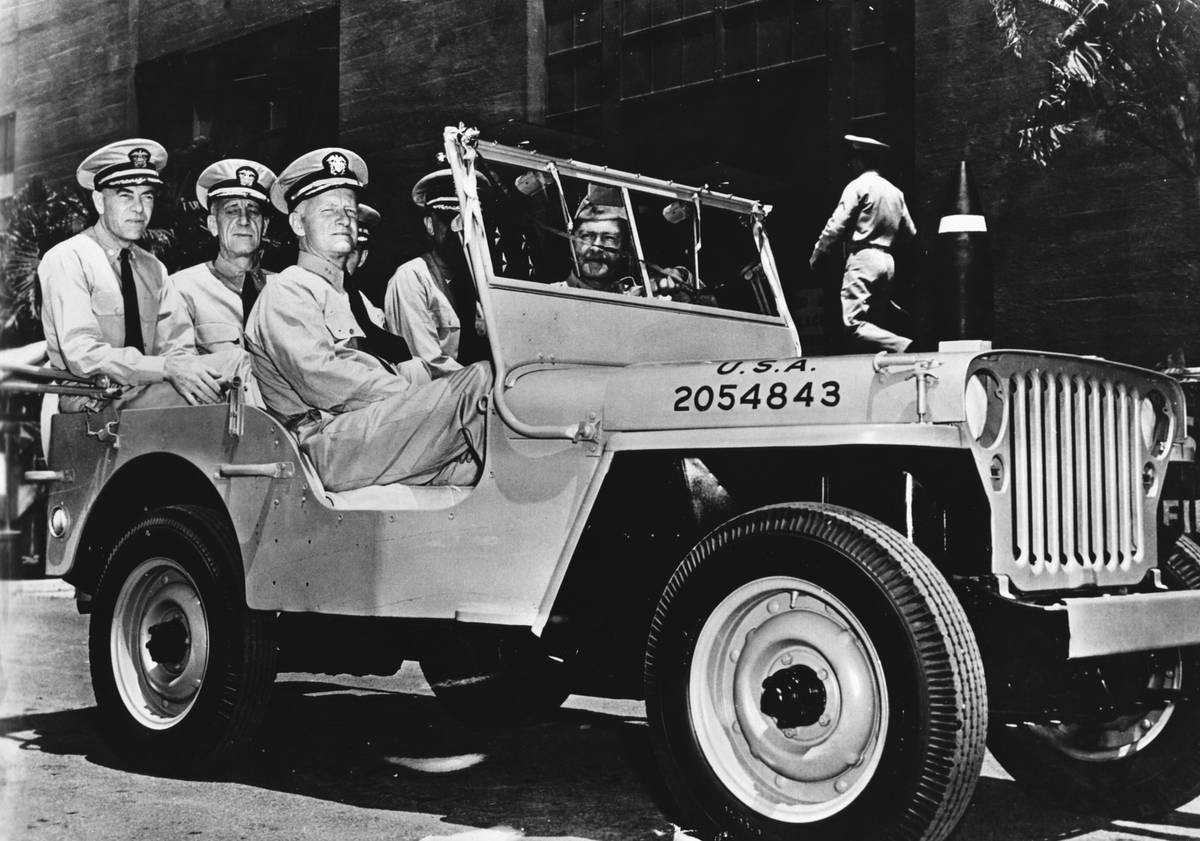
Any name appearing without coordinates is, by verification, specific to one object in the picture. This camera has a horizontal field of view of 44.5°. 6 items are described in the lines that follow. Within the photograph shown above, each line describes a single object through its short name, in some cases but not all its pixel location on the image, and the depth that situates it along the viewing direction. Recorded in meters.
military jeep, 3.73
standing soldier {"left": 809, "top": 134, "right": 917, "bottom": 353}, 9.89
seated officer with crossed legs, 4.92
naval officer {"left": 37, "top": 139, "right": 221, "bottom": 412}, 5.78
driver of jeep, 5.35
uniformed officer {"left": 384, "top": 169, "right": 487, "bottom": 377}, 6.24
